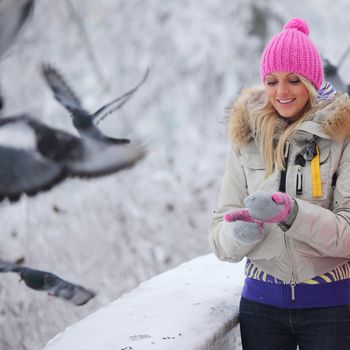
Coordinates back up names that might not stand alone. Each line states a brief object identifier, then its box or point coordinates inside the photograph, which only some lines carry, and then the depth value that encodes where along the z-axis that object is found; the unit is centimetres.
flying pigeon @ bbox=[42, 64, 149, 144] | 1508
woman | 788
